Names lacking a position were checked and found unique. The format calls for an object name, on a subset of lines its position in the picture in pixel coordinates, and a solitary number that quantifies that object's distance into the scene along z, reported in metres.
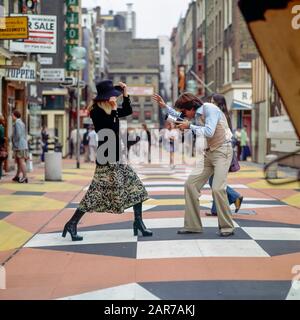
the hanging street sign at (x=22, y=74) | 18.64
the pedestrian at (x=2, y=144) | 15.27
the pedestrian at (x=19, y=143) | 15.74
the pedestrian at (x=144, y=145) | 29.03
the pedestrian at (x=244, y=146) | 29.67
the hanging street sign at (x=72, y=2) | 33.31
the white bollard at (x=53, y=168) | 16.86
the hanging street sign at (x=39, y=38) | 19.27
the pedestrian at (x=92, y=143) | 27.38
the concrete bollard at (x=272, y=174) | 15.72
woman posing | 7.02
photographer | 7.28
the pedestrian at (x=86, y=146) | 29.22
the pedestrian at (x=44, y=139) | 28.15
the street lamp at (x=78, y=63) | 23.43
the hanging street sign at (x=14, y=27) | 14.92
